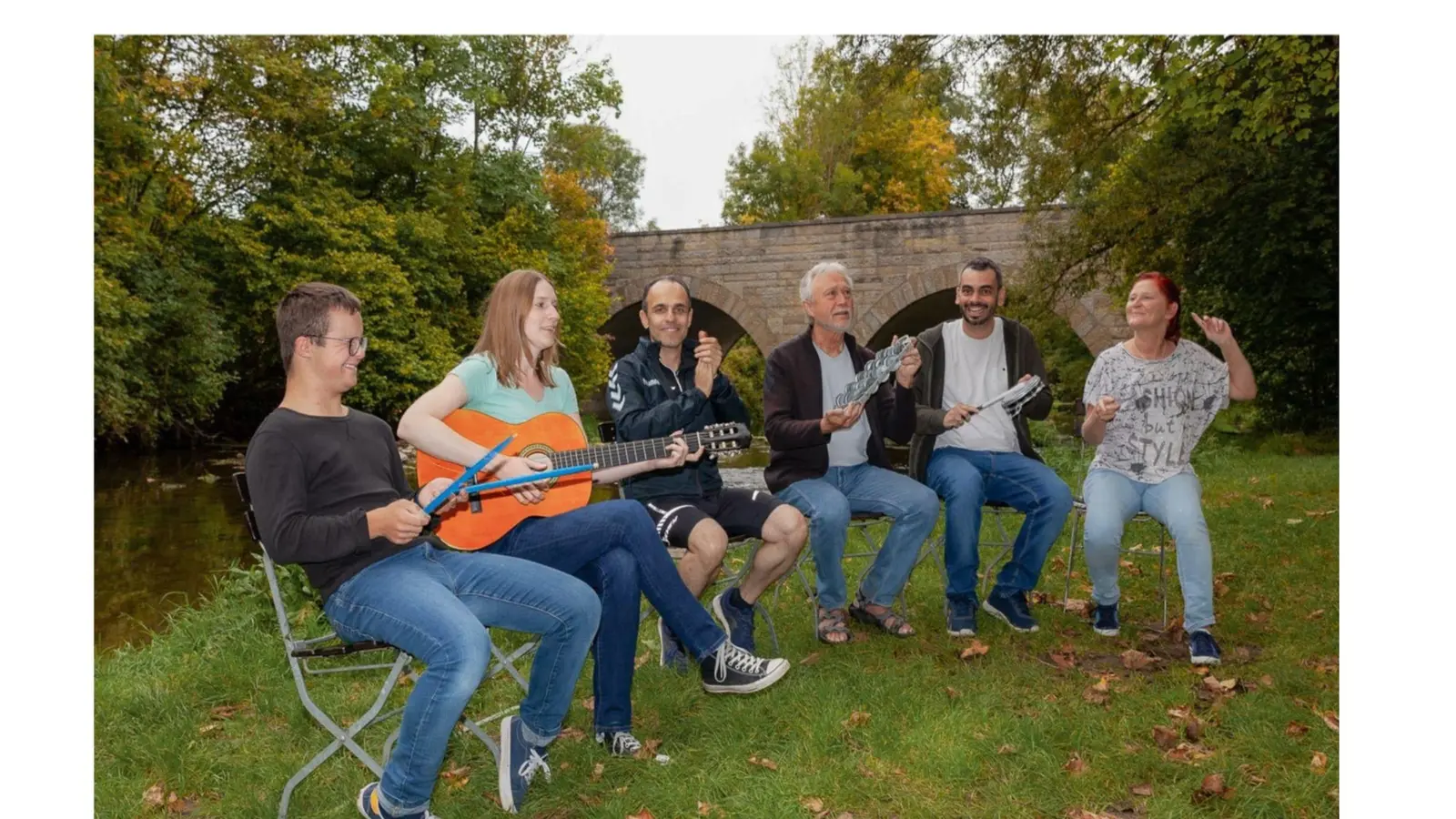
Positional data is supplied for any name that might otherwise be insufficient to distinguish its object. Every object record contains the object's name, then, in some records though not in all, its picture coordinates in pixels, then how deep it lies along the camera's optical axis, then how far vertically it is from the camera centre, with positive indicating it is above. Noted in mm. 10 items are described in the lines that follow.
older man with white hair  4078 -193
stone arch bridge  16734 +2214
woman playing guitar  3104 -353
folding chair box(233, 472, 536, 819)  2688 -679
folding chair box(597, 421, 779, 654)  3891 -528
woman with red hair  4035 -49
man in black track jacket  3676 -114
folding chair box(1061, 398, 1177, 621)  4309 -561
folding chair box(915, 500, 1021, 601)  4465 -585
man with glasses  2523 -433
